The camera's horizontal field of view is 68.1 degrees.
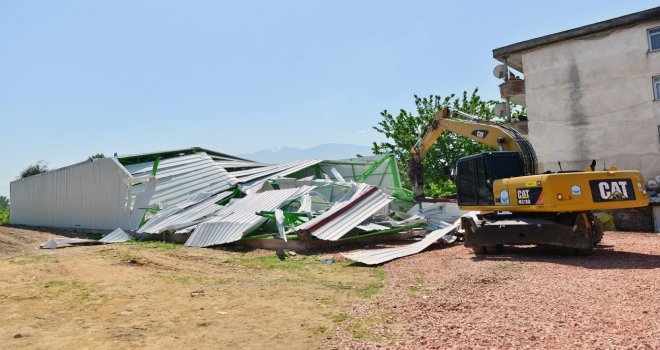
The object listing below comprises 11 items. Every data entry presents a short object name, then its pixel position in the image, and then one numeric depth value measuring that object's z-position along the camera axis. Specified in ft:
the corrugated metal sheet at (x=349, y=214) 42.32
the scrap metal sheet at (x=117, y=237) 59.16
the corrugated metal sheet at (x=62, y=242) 55.31
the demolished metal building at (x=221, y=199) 46.39
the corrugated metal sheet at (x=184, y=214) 55.58
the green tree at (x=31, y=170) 214.59
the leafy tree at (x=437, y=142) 114.32
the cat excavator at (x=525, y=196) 30.32
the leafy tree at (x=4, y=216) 151.64
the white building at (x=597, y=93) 61.00
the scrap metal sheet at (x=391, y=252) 34.37
